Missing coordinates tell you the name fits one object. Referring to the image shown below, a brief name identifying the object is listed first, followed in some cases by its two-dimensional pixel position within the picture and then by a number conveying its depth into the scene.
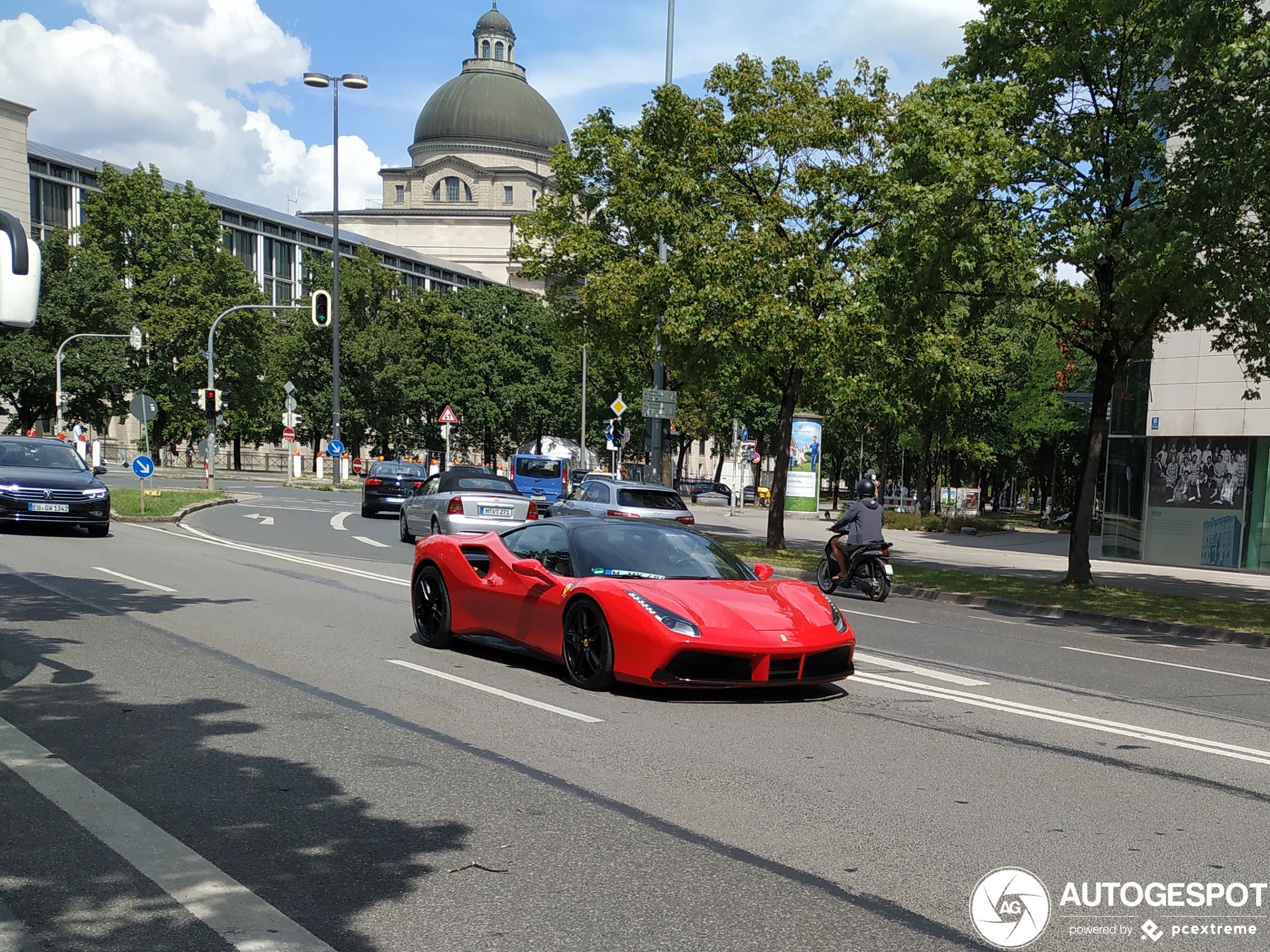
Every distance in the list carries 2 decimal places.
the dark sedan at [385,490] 31.67
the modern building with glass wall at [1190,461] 26.44
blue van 40.84
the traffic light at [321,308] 36.06
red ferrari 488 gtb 7.86
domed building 117.62
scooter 16.70
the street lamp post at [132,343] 55.62
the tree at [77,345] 60.09
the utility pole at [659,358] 28.06
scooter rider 16.66
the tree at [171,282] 61.69
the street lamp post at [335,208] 43.00
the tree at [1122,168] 14.86
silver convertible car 20.95
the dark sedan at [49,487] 20.09
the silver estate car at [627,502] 21.62
